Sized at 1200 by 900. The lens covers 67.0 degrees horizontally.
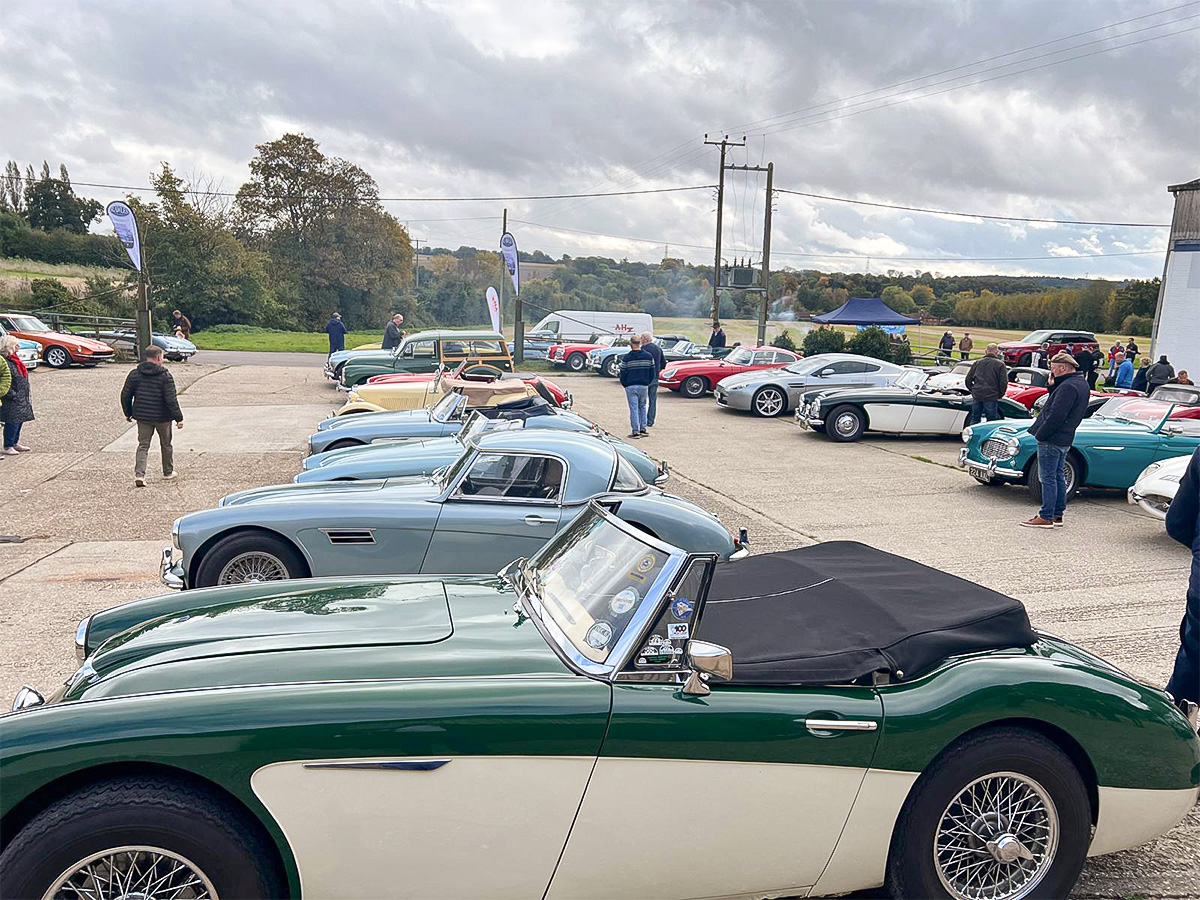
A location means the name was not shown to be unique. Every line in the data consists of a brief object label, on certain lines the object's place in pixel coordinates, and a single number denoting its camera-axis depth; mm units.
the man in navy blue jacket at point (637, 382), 15617
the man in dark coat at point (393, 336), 22719
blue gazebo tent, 33938
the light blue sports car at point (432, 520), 5996
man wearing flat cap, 9445
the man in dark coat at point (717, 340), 30391
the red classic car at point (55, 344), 24031
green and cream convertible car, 2520
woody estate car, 18781
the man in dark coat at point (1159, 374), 20109
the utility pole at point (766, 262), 35344
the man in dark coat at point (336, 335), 23875
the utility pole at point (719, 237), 36094
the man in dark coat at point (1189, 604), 4512
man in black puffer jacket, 10570
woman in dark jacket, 12183
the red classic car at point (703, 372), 23094
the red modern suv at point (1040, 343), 36562
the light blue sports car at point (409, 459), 7750
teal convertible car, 10984
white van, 37938
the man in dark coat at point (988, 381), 14438
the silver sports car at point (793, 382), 19438
